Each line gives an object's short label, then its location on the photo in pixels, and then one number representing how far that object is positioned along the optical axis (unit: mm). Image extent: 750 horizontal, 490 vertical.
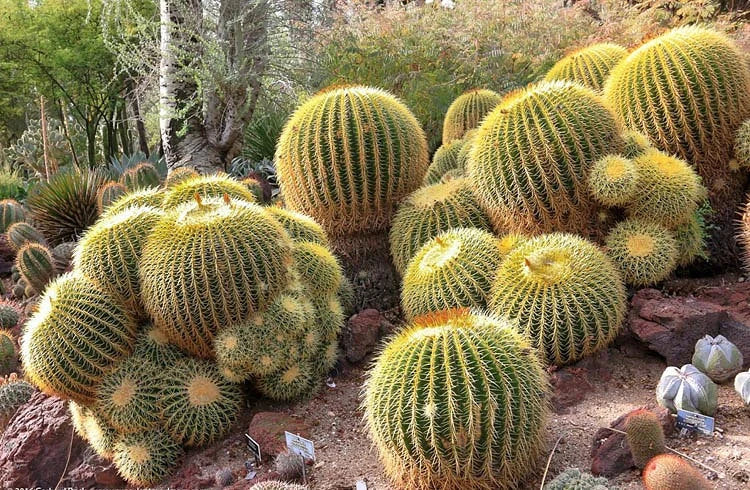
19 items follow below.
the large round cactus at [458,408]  2447
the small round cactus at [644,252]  3641
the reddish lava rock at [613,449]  2566
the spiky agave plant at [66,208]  6746
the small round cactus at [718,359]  3062
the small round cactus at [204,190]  3803
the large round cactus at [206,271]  3191
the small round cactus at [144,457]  3197
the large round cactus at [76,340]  3189
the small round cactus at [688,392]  2787
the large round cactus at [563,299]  3205
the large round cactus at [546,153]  3689
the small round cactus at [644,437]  2463
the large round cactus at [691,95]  3906
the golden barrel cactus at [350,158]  4207
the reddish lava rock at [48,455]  3391
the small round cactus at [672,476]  2094
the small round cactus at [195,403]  3256
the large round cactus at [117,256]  3316
